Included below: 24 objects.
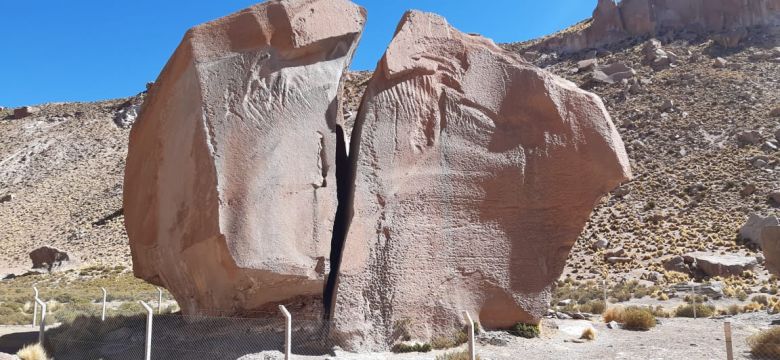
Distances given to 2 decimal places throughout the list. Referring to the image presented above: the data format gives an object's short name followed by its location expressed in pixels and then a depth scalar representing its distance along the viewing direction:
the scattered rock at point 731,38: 59.25
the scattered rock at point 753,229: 30.76
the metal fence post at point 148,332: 8.73
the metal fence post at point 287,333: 8.67
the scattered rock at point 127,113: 69.69
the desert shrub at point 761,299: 20.65
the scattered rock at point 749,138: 41.30
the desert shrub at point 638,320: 14.25
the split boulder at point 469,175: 11.27
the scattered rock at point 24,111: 73.94
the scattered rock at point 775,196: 34.84
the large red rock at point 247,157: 10.48
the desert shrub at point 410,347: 10.82
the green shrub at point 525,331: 11.93
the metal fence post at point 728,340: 7.79
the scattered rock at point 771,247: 16.41
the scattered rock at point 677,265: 29.34
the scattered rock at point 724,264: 27.69
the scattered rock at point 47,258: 40.50
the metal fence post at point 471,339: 8.37
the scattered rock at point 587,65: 61.91
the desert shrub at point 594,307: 18.61
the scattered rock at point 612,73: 56.66
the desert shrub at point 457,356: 9.90
